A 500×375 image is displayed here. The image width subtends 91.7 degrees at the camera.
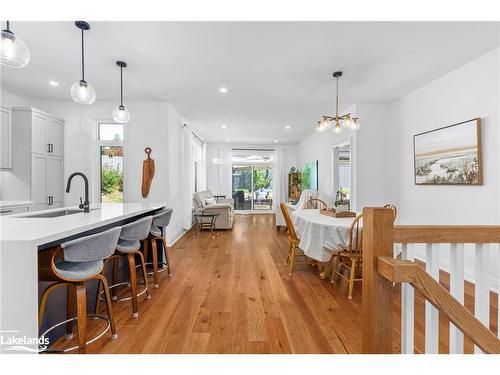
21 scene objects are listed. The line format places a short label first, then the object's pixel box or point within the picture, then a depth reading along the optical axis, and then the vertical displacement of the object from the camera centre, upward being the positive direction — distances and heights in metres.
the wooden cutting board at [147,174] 4.41 +0.25
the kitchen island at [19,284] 1.13 -0.45
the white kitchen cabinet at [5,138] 3.67 +0.77
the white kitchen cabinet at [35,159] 3.87 +0.49
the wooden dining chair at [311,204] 5.79 -0.41
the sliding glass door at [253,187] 9.52 +0.04
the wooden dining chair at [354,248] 2.56 -0.66
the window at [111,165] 4.68 +0.44
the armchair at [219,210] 6.19 -0.57
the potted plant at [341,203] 3.77 -0.24
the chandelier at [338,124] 3.29 +0.89
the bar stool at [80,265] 1.42 -0.50
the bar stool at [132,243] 2.11 -0.51
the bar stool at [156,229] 2.77 -0.48
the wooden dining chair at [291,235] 3.23 -0.64
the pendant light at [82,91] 2.27 +0.91
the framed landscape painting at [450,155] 2.96 +0.45
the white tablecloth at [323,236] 2.74 -0.56
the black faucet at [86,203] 2.33 -0.15
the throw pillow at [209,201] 6.73 -0.36
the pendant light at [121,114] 3.03 +0.93
